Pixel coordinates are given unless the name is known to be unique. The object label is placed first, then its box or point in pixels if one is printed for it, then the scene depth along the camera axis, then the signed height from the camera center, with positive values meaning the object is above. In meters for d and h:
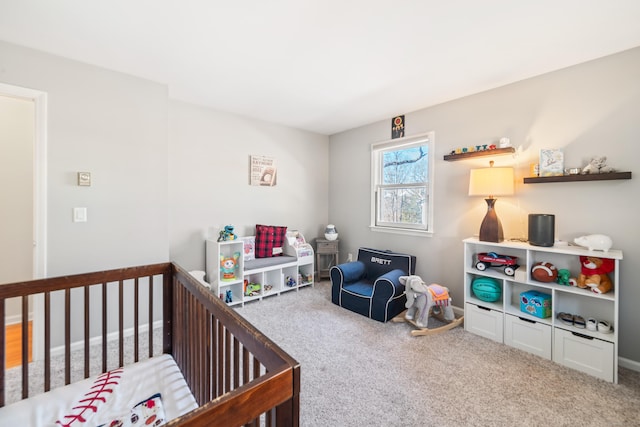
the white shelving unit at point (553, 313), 1.89 -0.84
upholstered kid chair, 2.73 -0.79
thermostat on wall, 2.22 +0.27
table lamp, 2.38 +0.22
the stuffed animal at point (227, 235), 3.14 -0.27
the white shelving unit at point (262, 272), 3.10 -0.76
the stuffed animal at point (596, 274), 1.96 -0.45
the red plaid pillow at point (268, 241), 3.56 -0.38
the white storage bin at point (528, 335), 2.12 -1.00
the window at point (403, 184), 3.26 +0.38
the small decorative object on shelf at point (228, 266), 3.11 -0.63
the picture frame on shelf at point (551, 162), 2.23 +0.43
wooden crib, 0.72 -0.54
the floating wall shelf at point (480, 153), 2.46 +0.59
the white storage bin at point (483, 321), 2.37 -0.99
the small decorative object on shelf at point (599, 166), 2.07 +0.37
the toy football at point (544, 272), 2.16 -0.48
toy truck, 2.35 -0.44
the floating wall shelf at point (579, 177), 1.96 +0.29
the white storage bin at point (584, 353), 1.86 -1.01
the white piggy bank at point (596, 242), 1.96 -0.21
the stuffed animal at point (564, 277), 2.14 -0.52
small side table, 4.07 -0.68
